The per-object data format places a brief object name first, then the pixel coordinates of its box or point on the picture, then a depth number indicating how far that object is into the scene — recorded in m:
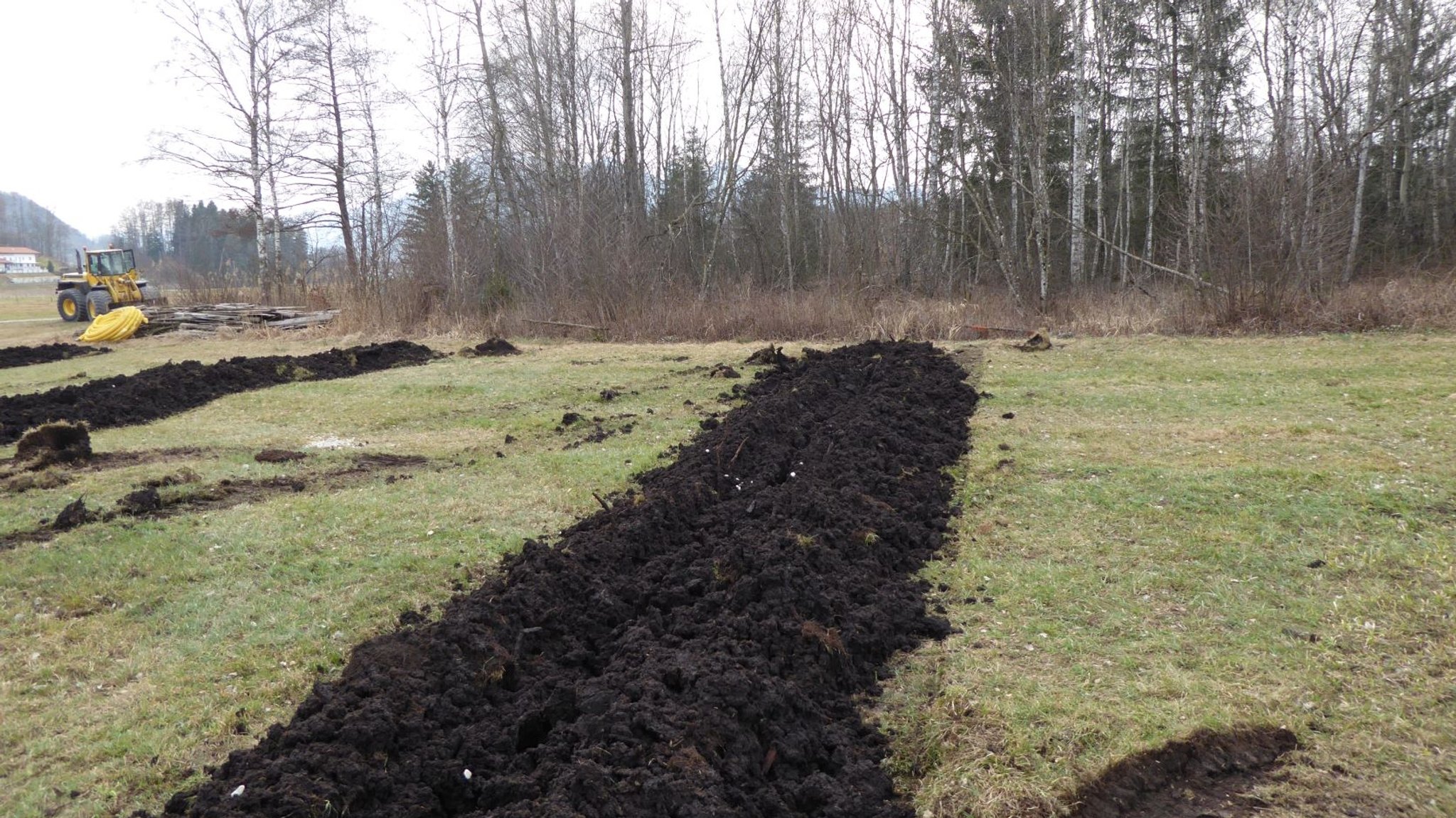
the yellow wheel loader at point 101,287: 26.22
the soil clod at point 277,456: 7.04
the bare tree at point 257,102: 25.50
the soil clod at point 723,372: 10.88
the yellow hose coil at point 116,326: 19.77
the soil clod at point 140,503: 5.49
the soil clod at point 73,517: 5.18
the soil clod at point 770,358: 11.40
